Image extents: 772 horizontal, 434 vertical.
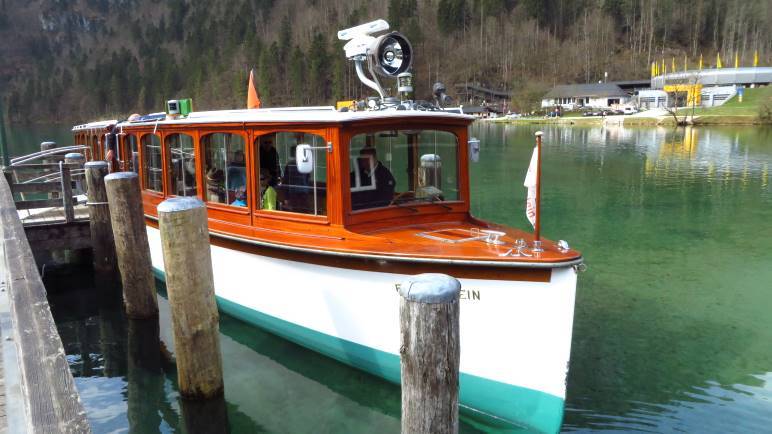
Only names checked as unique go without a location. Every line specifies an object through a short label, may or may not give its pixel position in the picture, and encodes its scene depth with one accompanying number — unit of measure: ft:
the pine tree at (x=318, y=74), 346.33
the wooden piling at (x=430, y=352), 12.32
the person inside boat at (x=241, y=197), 26.54
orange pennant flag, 32.48
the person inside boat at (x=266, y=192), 25.08
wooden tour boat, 18.89
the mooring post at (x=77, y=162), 42.01
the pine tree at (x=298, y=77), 346.74
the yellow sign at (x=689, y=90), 267.55
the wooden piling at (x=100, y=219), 33.47
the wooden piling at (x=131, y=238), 27.48
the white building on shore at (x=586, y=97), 327.88
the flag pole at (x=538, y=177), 18.56
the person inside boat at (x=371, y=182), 23.33
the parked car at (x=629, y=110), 283.26
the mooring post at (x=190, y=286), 20.04
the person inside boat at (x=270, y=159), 25.00
